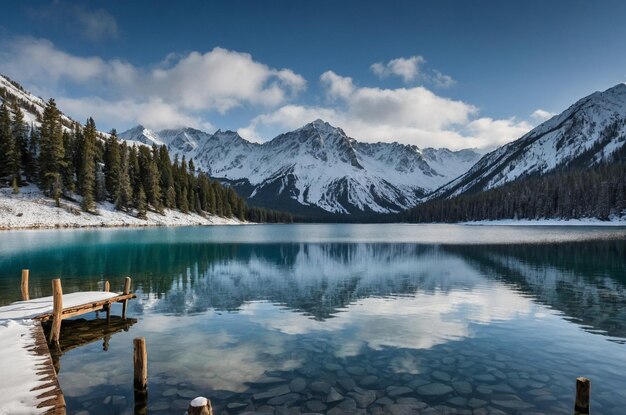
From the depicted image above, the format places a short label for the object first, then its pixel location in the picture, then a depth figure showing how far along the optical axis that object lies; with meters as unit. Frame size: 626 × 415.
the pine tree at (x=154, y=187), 145.12
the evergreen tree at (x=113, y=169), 131.25
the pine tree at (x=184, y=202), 161.25
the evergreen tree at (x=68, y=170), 118.68
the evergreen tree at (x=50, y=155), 111.88
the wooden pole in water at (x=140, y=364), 14.45
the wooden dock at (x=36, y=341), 11.32
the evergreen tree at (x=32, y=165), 119.12
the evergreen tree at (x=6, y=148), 110.88
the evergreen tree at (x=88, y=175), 116.00
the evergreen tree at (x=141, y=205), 133.88
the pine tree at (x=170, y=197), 156.12
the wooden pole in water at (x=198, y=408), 8.24
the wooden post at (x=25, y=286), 26.67
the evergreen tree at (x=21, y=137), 119.34
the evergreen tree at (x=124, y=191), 130.88
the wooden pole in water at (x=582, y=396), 11.90
